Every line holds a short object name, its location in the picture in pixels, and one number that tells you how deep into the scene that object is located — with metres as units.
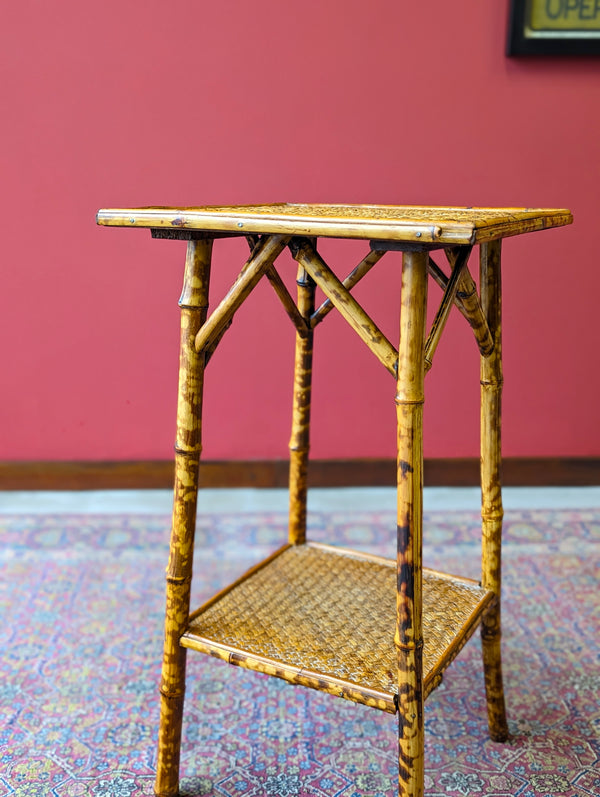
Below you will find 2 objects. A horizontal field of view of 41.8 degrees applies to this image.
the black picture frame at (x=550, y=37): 2.45
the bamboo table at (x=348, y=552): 1.14
